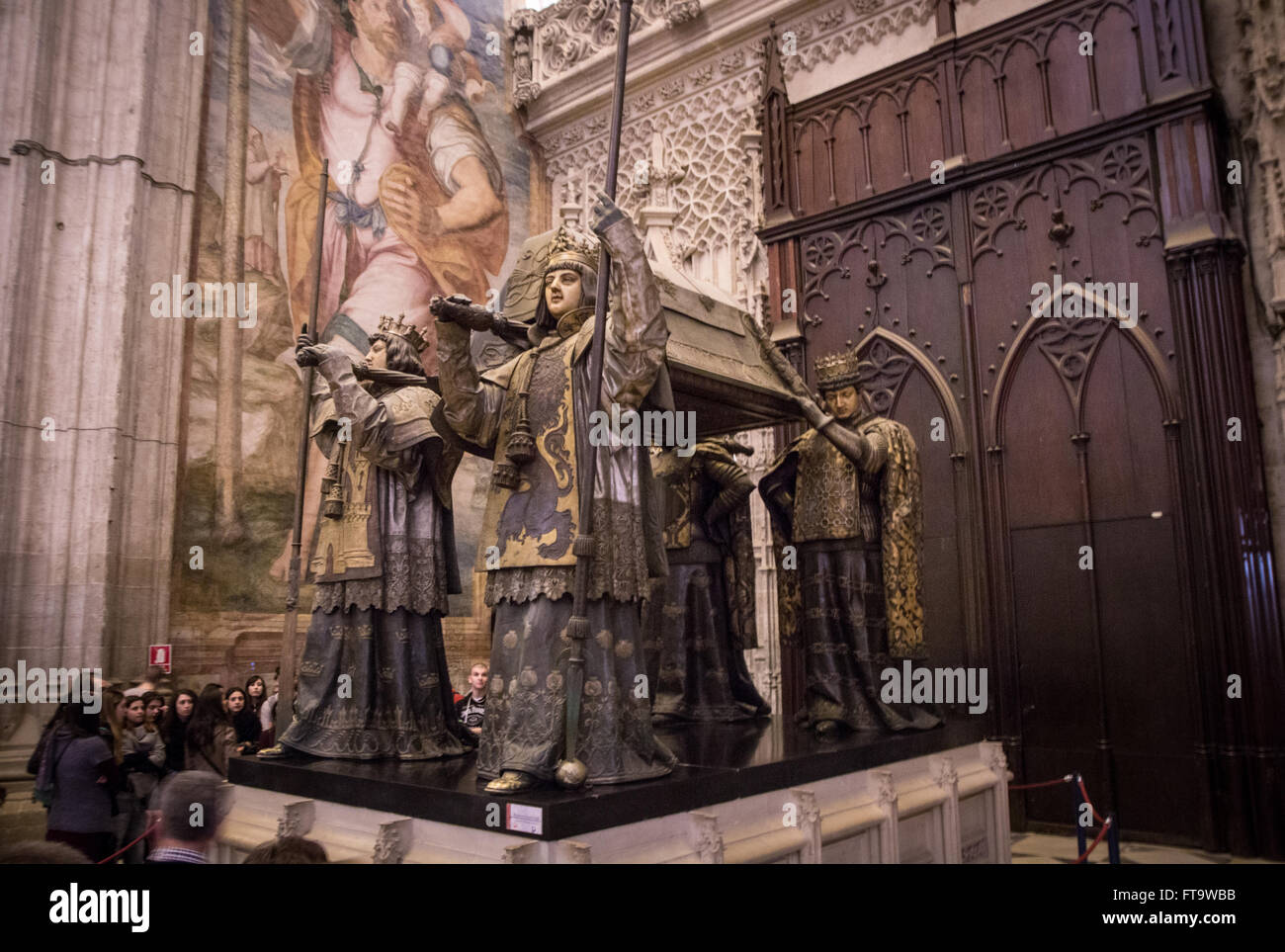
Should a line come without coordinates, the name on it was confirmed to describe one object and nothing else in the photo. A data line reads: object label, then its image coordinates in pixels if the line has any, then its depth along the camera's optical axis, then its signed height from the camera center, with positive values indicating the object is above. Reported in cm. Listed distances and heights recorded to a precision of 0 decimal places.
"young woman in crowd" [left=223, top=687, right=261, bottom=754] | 647 -56
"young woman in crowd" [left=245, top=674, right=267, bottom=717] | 729 -43
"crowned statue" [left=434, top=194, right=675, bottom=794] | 356 +35
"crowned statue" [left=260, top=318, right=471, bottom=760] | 432 +21
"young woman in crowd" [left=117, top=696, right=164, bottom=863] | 521 -75
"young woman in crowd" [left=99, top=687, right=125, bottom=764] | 611 -53
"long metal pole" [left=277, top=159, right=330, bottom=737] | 460 +20
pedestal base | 320 -70
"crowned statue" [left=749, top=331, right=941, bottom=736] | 530 +38
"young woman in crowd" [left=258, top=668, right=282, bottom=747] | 720 -62
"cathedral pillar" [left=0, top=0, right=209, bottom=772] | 734 +241
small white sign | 304 -60
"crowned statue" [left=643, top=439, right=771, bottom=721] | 575 +19
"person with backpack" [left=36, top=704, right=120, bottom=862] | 478 -74
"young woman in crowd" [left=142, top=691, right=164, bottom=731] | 620 -46
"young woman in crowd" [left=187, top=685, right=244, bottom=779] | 580 -61
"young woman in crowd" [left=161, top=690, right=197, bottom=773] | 592 -58
